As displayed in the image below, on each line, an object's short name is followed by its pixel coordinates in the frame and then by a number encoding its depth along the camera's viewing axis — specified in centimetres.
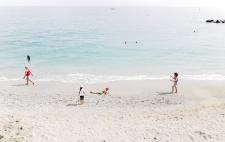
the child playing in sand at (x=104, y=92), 2555
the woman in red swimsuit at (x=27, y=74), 2828
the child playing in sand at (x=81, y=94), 2278
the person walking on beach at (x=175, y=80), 2650
